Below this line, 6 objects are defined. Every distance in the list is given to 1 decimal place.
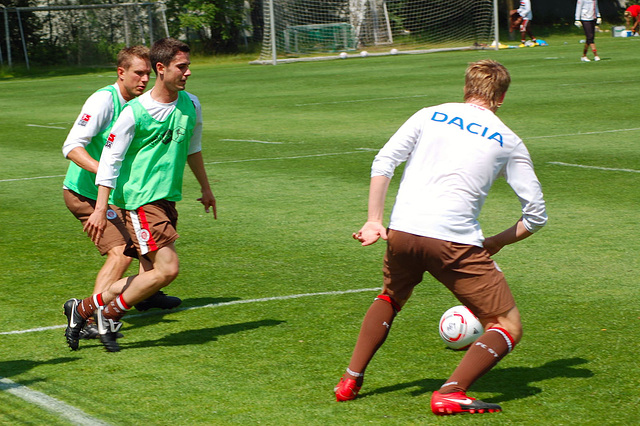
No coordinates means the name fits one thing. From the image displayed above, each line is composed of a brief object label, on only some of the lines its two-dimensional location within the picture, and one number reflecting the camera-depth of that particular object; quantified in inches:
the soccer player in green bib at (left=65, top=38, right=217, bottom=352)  456.4
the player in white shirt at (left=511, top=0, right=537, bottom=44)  3000.2
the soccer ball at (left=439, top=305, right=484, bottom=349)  438.9
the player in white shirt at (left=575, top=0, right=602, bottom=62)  2316.7
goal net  3075.8
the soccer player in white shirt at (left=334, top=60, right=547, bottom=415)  362.3
